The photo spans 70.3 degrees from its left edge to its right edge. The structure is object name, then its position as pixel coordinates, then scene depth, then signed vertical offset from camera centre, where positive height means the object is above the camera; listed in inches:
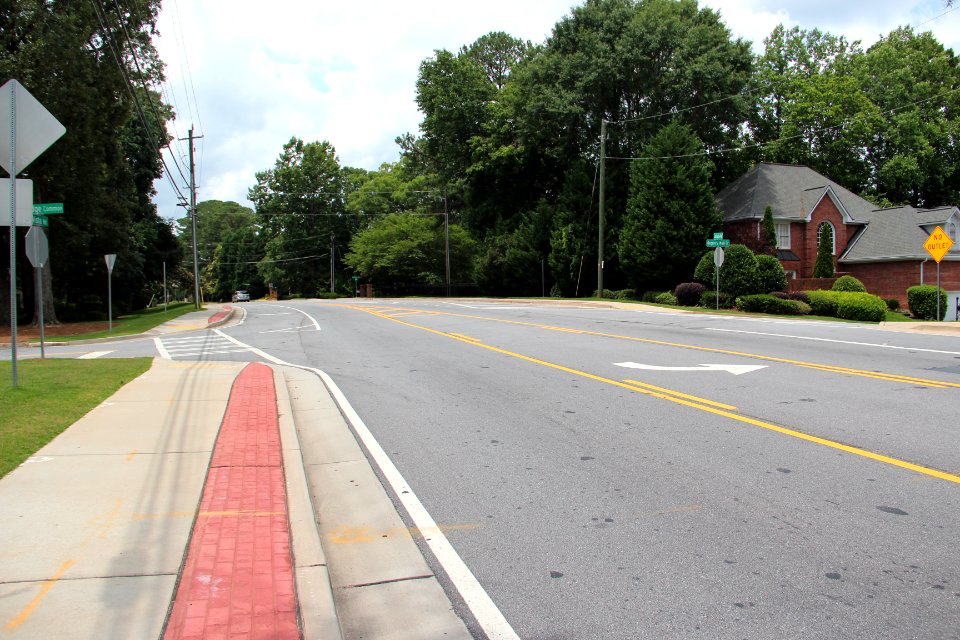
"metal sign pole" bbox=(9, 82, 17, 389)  328.0 +44.7
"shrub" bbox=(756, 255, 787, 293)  1239.5 +28.1
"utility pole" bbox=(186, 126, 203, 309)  1652.3 +203.3
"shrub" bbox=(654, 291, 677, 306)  1421.0 -17.4
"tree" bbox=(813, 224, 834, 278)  1582.2 +72.5
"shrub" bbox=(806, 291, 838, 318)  1107.9 -22.5
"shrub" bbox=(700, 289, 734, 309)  1242.6 -19.0
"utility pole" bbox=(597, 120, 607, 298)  1557.1 +166.5
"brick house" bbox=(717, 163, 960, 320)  1521.9 +148.8
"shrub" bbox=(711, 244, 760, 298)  1234.6 +31.5
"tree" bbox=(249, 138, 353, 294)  3390.7 +425.5
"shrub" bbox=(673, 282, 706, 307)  1327.5 -5.5
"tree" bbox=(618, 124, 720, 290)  1483.8 +181.1
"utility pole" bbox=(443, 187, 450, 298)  2442.4 +229.1
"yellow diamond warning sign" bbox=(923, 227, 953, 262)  887.1 +59.2
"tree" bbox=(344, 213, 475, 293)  2549.2 +153.2
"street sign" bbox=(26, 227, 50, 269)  548.1 +35.7
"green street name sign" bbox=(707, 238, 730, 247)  1186.0 +82.9
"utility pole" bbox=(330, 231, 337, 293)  3222.9 +142.0
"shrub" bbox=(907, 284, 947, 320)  1131.9 -20.2
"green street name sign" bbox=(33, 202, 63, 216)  644.9 +80.2
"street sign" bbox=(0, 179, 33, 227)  355.6 +46.8
